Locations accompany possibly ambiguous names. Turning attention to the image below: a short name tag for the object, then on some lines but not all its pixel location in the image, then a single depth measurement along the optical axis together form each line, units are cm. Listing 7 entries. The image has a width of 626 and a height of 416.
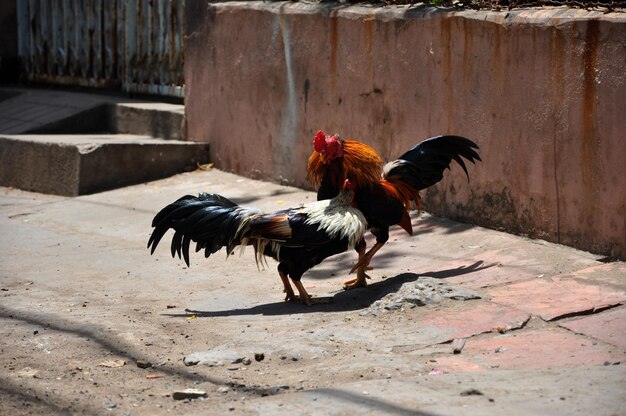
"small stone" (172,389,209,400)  480
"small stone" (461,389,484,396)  448
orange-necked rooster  645
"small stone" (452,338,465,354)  521
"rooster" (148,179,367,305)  621
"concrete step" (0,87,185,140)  1129
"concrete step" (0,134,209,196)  1041
